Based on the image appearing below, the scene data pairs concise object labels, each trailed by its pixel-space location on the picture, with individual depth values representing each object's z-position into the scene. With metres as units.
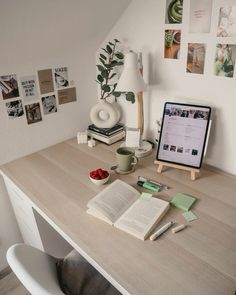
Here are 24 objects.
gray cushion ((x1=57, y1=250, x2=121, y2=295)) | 0.97
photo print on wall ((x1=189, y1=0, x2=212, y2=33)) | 1.07
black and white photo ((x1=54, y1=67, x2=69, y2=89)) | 1.46
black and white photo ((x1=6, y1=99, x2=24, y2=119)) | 1.34
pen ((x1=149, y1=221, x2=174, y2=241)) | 0.92
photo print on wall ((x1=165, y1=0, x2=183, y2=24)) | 1.14
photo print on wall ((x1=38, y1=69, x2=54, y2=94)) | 1.40
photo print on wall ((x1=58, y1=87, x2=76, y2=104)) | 1.52
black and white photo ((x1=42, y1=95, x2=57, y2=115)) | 1.47
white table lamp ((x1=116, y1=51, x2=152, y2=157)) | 1.24
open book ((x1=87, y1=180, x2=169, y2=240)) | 0.96
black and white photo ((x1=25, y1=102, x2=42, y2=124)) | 1.41
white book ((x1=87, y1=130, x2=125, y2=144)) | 1.56
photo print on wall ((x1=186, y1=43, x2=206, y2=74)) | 1.15
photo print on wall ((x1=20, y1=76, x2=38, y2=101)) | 1.35
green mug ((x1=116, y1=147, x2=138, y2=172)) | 1.25
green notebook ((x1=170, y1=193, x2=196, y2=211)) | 1.04
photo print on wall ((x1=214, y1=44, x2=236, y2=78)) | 1.06
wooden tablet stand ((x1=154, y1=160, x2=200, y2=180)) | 1.21
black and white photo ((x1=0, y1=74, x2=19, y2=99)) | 1.28
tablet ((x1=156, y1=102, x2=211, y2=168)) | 1.19
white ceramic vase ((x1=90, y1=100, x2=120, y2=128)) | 1.55
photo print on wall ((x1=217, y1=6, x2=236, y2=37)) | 1.01
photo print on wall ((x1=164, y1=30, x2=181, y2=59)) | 1.20
